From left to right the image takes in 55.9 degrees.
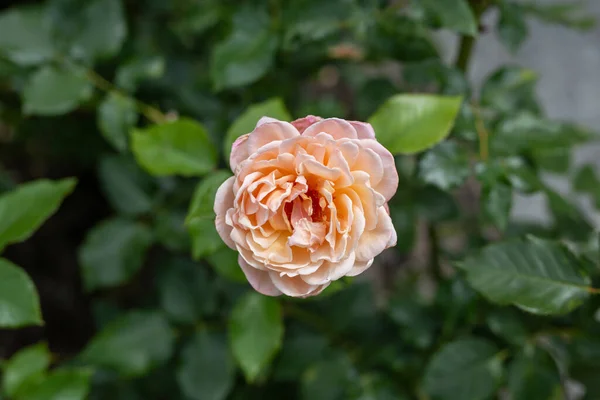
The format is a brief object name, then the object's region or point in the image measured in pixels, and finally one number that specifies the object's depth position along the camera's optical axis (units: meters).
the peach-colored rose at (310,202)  0.46
